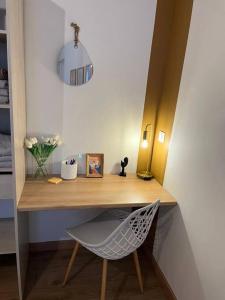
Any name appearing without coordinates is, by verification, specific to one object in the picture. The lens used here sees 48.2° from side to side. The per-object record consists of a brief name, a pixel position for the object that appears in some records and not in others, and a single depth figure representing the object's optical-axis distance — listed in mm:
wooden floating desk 1596
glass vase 1918
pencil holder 1936
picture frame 2053
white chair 1532
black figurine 2084
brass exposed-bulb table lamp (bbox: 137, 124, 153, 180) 2043
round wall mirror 1792
